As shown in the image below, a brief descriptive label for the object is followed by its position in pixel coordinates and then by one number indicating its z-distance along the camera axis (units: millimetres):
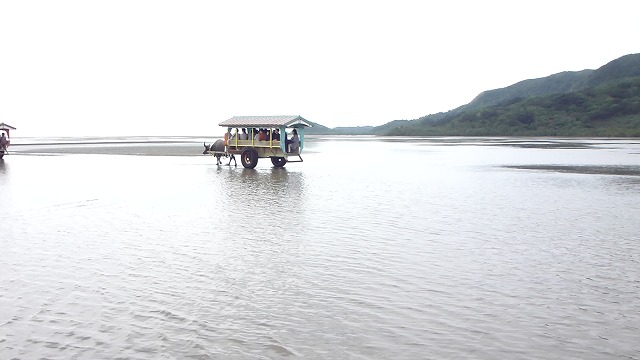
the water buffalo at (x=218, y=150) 38438
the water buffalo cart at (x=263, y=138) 34938
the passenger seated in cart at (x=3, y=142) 46062
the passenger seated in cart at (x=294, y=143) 36000
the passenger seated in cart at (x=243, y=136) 36500
